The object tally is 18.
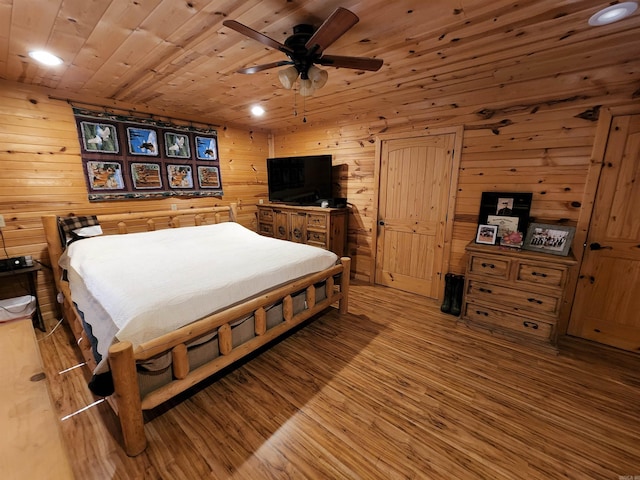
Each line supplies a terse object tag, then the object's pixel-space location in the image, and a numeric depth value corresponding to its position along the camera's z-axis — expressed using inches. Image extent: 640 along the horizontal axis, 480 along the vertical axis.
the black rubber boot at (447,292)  125.4
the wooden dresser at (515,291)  96.0
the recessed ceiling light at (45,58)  81.2
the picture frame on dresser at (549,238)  98.3
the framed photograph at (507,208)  108.6
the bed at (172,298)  59.9
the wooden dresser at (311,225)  151.7
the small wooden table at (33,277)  99.5
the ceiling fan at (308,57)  56.7
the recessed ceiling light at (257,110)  136.7
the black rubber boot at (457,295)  123.8
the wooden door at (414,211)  130.8
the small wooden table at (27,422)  30.1
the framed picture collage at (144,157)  123.1
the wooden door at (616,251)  92.1
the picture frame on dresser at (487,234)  112.0
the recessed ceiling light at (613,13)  57.1
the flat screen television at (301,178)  159.2
